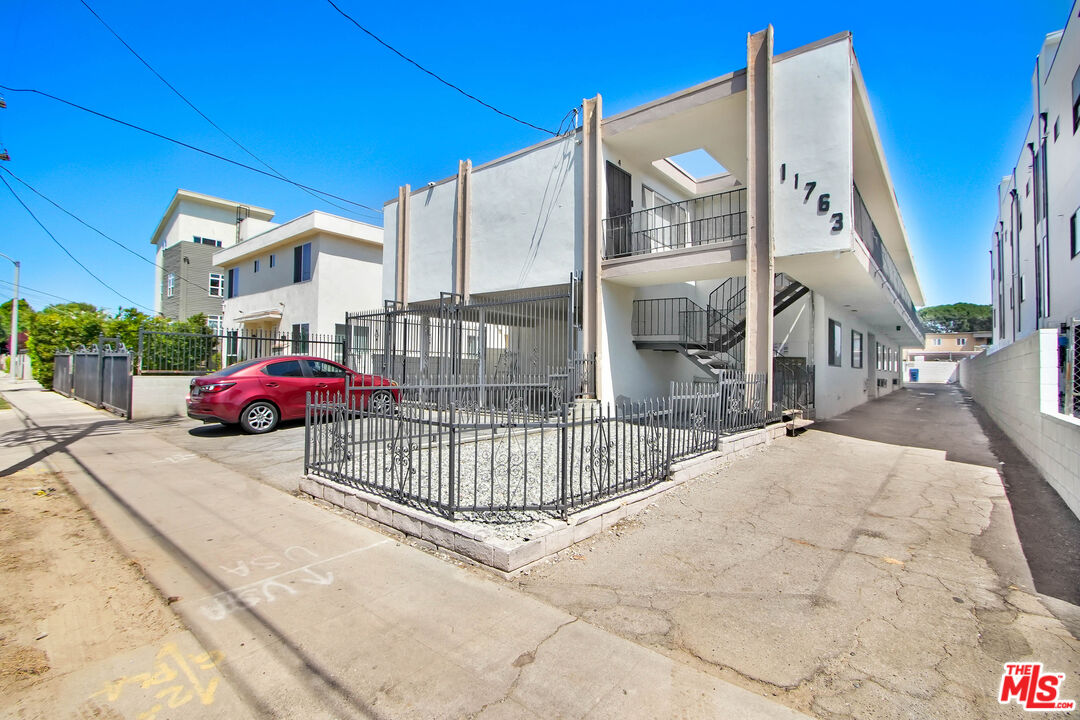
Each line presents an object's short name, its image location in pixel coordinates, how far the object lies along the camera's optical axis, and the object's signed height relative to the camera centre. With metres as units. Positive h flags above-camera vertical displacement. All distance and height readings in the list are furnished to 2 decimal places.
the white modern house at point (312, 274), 18.77 +3.61
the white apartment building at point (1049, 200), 11.88 +5.22
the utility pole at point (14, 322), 23.34 +1.80
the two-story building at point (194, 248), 29.86 +7.15
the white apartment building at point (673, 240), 9.47 +3.08
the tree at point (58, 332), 20.64 +1.19
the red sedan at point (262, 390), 9.44 -0.58
